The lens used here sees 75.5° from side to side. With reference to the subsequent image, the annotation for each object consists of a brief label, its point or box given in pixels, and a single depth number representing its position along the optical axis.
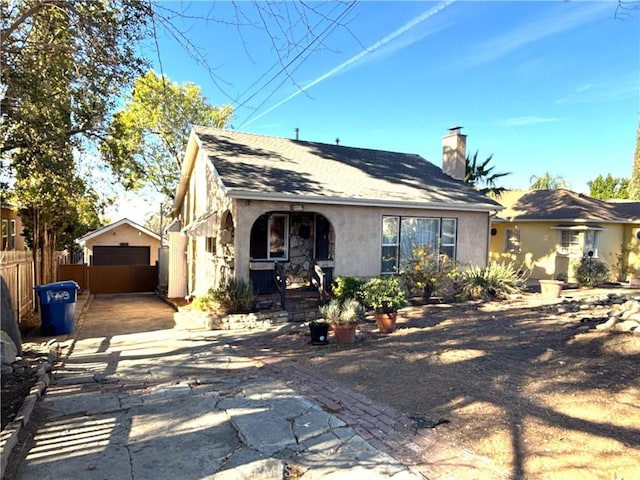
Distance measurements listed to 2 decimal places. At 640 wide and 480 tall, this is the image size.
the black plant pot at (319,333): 7.94
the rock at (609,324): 7.03
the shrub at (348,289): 10.29
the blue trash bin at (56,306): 9.21
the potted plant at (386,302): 8.73
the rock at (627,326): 6.65
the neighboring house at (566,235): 18.64
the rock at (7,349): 6.24
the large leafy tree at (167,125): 24.23
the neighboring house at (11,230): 15.10
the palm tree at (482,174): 20.88
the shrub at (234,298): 10.26
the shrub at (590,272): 16.95
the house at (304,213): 11.07
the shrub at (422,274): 12.17
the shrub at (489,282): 12.89
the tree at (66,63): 5.53
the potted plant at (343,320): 7.87
